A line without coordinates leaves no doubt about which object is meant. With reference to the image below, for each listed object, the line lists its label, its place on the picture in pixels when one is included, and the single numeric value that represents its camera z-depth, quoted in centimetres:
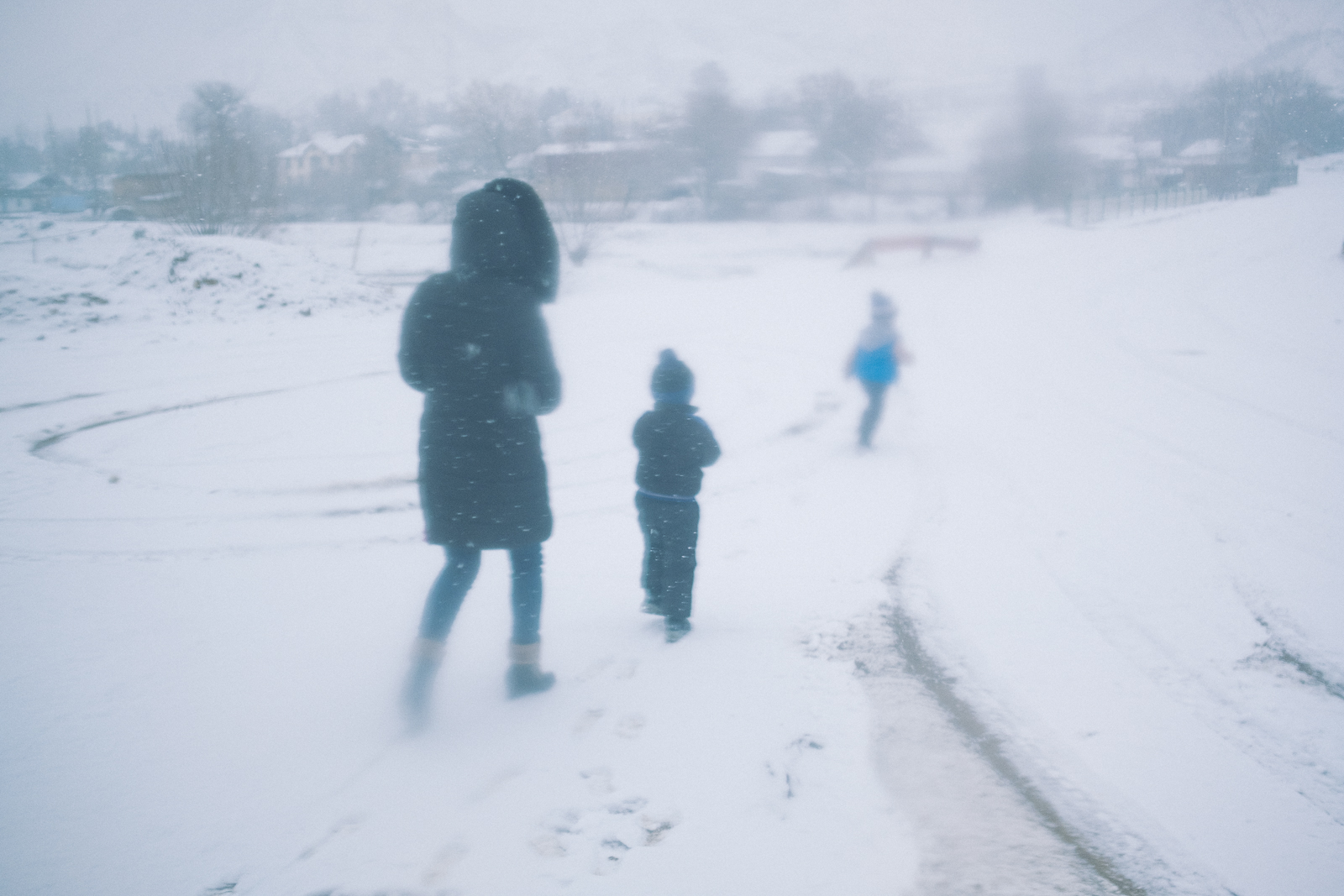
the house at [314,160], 2077
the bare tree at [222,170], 1953
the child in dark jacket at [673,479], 288
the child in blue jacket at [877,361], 566
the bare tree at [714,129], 1838
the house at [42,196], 2809
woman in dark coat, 216
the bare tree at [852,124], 1434
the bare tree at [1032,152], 1012
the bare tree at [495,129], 1583
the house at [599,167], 1767
